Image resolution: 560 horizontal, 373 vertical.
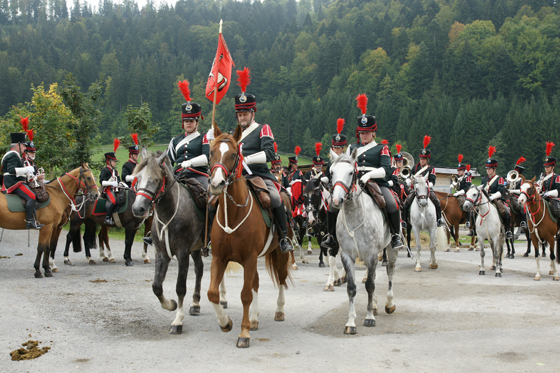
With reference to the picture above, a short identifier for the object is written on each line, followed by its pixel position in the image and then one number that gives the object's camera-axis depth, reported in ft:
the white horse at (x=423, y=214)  49.29
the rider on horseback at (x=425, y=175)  51.44
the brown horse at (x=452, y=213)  71.20
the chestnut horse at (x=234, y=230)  21.17
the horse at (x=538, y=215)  45.09
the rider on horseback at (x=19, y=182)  39.86
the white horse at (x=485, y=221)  45.19
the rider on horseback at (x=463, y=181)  59.23
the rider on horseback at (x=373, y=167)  28.27
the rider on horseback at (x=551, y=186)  45.42
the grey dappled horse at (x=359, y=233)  25.26
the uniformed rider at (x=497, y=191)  47.34
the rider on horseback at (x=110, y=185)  48.08
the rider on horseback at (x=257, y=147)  24.54
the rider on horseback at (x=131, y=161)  47.57
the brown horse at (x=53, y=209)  40.11
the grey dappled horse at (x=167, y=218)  23.94
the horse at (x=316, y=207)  41.88
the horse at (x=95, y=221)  48.23
